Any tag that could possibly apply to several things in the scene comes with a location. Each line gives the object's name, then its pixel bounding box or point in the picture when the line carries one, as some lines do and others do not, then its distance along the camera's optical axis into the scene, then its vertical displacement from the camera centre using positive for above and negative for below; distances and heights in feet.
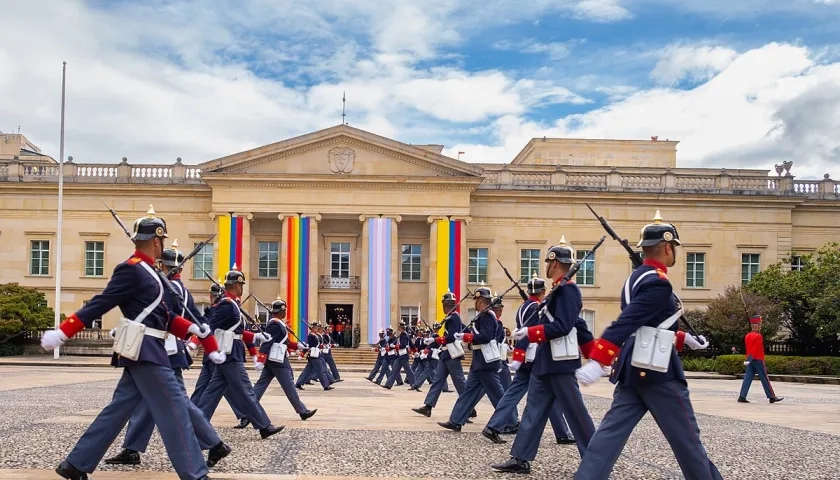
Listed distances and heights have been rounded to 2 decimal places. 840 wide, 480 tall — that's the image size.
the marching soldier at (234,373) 36.63 -4.57
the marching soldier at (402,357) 85.71 -8.94
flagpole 131.95 +0.60
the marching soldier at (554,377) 30.01 -3.70
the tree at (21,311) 141.59 -8.49
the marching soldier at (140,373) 24.32 -3.05
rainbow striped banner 160.45 -1.71
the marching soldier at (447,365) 47.52 -5.33
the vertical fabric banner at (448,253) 161.89 +1.77
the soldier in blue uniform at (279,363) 42.60 -4.74
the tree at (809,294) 127.24 -3.83
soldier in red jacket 67.51 -6.91
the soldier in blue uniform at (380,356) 93.54 -9.62
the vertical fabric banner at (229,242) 161.79 +3.19
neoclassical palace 162.61 +7.65
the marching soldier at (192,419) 27.78 -5.25
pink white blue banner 161.58 -1.54
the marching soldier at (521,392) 37.96 -5.32
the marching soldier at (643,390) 22.62 -3.09
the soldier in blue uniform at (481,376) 42.01 -5.09
